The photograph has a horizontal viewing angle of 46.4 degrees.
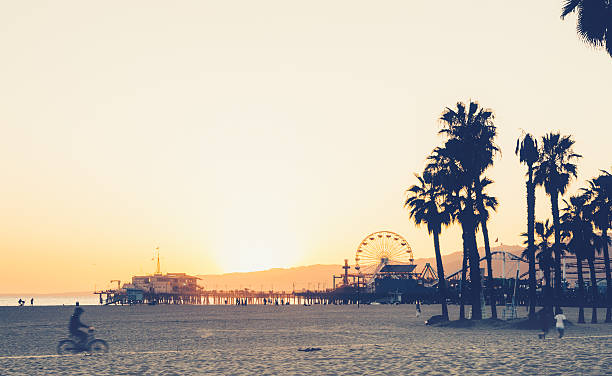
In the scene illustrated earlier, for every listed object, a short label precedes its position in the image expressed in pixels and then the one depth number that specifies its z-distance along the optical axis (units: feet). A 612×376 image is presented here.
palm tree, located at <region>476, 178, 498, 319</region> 146.20
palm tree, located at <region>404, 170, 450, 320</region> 157.69
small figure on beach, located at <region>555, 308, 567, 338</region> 102.63
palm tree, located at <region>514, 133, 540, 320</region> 141.69
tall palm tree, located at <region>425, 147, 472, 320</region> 147.23
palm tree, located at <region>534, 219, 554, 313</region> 140.46
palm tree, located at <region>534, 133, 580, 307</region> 145.48
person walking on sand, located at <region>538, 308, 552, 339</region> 107.31
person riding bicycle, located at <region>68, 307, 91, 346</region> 83.56
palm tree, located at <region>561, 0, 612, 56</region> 78.23
